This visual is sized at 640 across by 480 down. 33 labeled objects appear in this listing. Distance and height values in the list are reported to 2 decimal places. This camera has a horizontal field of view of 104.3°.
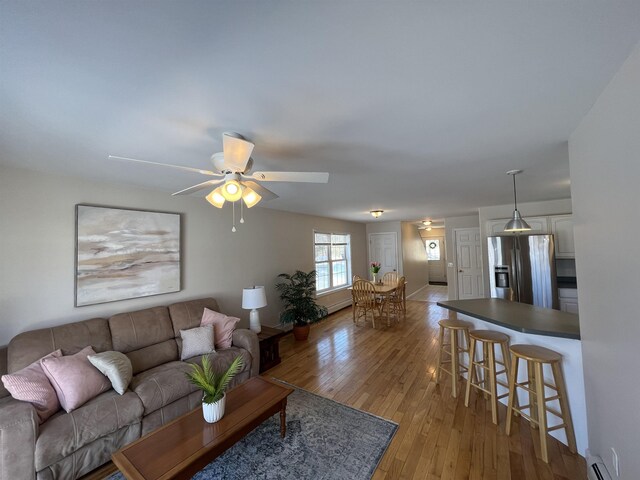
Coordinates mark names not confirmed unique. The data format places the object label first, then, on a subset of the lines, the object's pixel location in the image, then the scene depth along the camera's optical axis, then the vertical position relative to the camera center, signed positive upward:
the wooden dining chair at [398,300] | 5.20 -1.11
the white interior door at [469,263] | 6.00 -0.45
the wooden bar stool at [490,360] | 2.13 -1.06
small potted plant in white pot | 1.71 -0.95
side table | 3.19 -1.29
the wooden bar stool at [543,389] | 1.77 -1.11
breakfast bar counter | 1.81 -0.76
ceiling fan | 1.48 +0.50
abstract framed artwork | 2.46 +0.01
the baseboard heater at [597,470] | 1.38 -1.32
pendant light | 2.81 +0.22
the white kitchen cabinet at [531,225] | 4.25 +0.33
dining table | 4.82 -0.86
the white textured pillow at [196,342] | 2.63 -0.96
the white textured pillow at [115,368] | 1.96 -0.91
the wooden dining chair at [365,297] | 4.85 -0.98
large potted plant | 4.17 -0.97
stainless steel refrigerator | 3.89 -0.43
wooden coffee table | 1.38 -1.18
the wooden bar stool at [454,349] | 2.50 -1.09
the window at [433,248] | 9.86 -0.09
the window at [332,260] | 5.82 -0.28
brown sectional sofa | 1.49 -1.09
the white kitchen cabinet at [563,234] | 4.07 +0.13
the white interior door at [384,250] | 7.22 -0.09
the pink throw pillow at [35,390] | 1.66 -0.90
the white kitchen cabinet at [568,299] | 3.94 -0.92
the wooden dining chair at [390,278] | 5.85 -0.76
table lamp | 3.35 -0.69
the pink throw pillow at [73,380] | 1.78 -0.92
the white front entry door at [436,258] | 9.74 -0.49
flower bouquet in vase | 5.68 -0.47
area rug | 1.73 -1.54
